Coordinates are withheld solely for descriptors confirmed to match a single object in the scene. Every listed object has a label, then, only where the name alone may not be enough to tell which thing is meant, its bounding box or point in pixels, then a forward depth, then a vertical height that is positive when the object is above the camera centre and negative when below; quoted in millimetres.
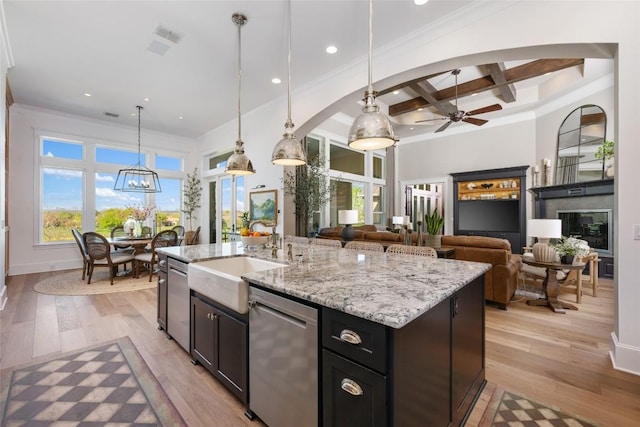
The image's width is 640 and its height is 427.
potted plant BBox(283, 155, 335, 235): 5191 +408
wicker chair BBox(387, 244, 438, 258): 2860 -398
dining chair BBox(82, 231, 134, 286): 4879 -674
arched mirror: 5477 +1414
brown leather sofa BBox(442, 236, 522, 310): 3615 -627
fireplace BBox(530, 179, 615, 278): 5402 +45
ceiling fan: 5055 +1882
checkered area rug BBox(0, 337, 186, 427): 1794 -1310
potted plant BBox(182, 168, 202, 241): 8117 +550
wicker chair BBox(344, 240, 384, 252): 3231 -401
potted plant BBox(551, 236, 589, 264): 3637 -481
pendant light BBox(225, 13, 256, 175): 3164 +604
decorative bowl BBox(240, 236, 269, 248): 2906 -284
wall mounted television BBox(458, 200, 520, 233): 7051 -54
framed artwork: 5361 +139
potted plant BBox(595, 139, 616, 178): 4982 +1080
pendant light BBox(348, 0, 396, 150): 1860 +587
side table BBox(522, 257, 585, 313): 3643 -1042
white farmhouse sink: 1749 -492
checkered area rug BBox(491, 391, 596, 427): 1743 -1310
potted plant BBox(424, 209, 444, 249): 4031 -279
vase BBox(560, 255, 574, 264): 3633 -597
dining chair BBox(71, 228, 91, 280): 5012 -607
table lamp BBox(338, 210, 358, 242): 4711 -120
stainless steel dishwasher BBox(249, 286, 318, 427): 1360 -789
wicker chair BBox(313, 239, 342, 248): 3446 -381
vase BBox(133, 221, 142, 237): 5871 -352
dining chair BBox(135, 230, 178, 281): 5195 -605
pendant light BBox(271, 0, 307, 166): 2633 +601
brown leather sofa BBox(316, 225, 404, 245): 4561 -404
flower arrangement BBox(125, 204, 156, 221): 6507 +72
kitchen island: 1112 -594
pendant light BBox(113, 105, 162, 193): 6195 +849
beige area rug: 4534 -1263
